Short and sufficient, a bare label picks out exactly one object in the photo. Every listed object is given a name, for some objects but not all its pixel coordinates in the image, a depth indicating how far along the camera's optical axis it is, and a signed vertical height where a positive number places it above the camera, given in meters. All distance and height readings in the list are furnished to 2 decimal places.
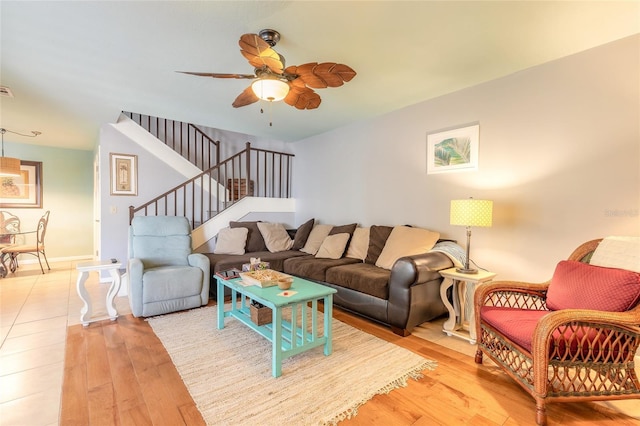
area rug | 1.65 -1.17
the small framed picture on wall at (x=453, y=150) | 3.07 +0.65
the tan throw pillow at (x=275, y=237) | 4.65 -0.51
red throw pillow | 1.67 -0.49
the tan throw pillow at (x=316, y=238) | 4.41 -0.49
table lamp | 2.54 -0.04
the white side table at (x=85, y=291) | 2.81 -0.83
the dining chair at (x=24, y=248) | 4.71 -0.77
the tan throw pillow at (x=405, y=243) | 3.14 -0.40
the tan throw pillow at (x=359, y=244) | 3.81 -0.51
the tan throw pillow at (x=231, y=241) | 4.36 -0.55
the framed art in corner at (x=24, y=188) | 5.58 +0.27
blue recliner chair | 3.01 -0.73
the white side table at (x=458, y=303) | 2.65 -0.89
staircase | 4.80 +0.45
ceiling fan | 1.84 +0.92
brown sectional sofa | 2.62 -0.77
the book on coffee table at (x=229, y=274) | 2.79 -0.69
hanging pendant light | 4.32 +0.53
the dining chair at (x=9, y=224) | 5.34 -0.43
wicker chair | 1.57 -0.82
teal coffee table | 2.01 -0.85
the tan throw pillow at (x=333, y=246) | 3.95 -0.55
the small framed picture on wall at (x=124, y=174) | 4.39 +0.46
